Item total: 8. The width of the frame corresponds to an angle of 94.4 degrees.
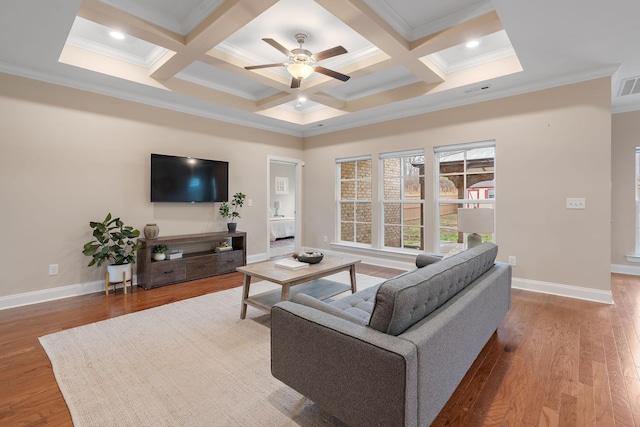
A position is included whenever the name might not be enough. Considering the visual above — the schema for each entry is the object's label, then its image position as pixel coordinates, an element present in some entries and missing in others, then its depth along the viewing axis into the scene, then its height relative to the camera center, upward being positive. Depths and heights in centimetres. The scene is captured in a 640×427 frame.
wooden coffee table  268 -63
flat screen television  441 +53
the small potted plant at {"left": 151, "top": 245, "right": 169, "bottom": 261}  415 -55
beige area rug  165 -111
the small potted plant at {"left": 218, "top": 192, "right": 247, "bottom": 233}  510 +6
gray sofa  119 -62
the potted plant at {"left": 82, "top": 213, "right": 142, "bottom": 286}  369 -43
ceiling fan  282 +153
